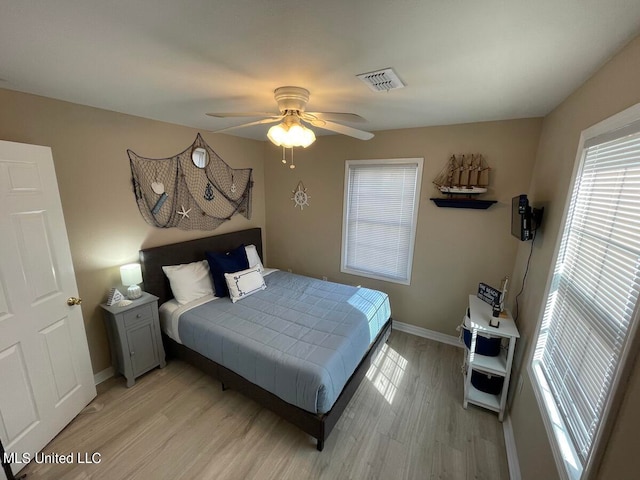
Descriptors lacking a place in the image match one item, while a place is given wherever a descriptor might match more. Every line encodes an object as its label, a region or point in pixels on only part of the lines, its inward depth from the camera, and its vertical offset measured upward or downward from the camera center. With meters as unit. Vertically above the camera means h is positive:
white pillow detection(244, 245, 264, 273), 3.39 -0.91
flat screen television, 1.83 -0.16
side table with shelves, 1.98 -1.38
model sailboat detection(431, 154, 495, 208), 2.55 +0.14
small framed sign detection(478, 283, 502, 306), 2.21 -0.90
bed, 1.77 -1.25
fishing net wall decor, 2.59 +0.00
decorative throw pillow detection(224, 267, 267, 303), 2.73 -1.04
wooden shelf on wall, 2.54 -0.09
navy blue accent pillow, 2.80 -0.89
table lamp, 2.31 -0.84
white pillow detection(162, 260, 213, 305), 2.64 -0.99
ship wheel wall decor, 3.66 -0.08
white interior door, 1.55 -0.82
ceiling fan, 1.64 +0.49
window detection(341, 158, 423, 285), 3.00 -0.31
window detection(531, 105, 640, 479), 1.00 -0.45
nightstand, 2.20 -1.35
